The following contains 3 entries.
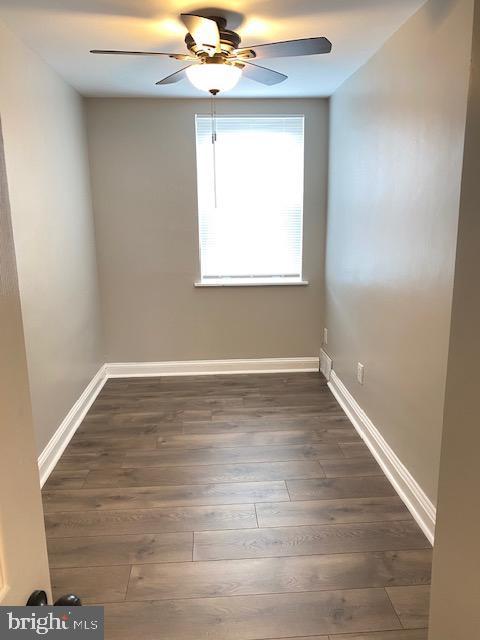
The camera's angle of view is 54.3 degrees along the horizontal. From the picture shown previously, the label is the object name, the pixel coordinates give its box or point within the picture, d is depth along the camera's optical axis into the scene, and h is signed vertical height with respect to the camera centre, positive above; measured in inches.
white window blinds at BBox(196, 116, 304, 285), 157.8 +6.5
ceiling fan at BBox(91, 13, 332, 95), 82.2 +30.6
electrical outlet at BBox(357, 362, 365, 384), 124.8 -41.3
